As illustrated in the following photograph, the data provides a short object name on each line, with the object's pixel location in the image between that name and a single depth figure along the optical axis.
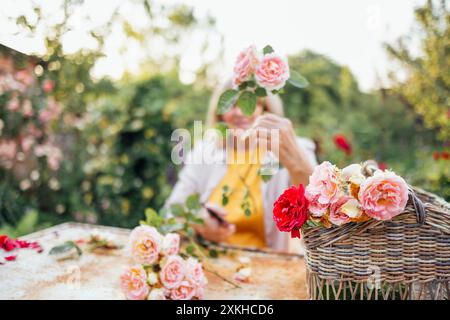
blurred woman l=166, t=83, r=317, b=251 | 2.03
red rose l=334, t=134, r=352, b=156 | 3.18
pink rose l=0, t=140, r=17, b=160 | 2.97
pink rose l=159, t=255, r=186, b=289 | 1.19
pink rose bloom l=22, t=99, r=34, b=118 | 3.04
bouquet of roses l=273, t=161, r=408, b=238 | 0.92
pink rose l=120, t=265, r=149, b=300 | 1.17
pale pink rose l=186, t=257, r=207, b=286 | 1.20
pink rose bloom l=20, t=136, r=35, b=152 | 3.13
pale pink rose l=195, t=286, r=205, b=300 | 1.21
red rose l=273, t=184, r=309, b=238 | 0.97
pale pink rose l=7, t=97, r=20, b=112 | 2.90
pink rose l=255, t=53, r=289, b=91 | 1.23
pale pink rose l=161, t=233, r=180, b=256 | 1.27
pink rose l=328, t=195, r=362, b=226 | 0.94
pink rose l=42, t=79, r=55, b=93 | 2.64
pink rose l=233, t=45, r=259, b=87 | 1.26
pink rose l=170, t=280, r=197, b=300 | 1.18
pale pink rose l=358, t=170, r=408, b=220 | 0.91
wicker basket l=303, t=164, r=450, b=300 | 0.97
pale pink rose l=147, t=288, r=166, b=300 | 1.16
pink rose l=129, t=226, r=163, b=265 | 1.24
